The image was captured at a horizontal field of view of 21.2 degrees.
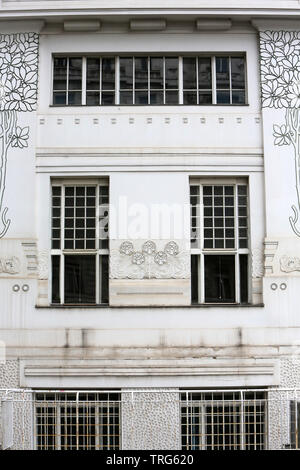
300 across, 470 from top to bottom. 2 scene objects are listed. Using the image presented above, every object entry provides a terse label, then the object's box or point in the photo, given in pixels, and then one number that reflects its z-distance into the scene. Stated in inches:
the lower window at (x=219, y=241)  665.0
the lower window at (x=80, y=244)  666.2
